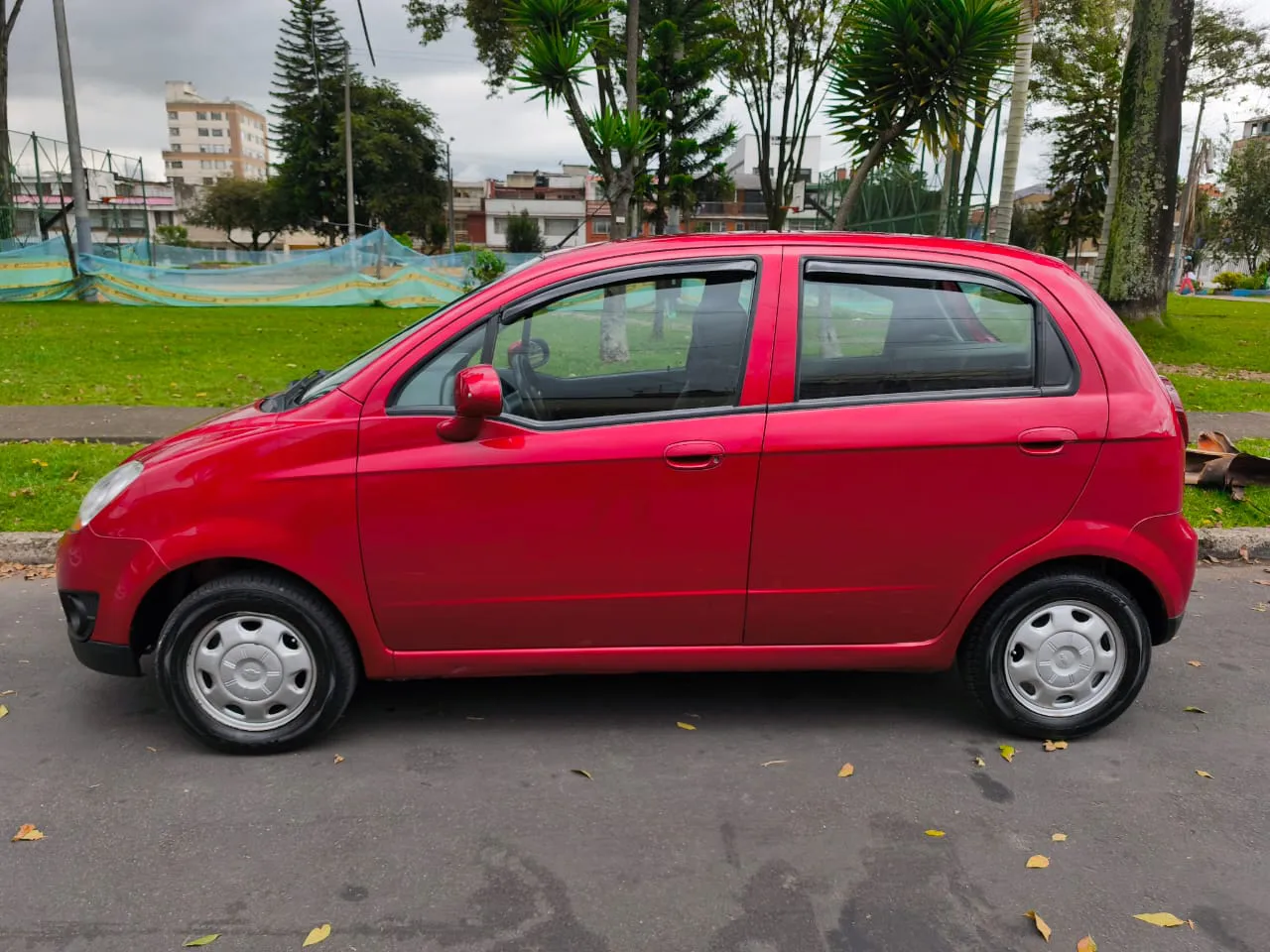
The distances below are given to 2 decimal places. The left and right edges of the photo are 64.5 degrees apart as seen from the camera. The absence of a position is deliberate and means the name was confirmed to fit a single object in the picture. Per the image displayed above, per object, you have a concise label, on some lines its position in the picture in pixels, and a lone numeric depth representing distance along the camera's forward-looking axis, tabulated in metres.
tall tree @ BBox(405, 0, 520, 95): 18.11
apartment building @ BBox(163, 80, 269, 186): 134.88
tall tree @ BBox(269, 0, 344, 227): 59.28
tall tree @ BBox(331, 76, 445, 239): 58.81
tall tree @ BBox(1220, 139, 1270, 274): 59.44
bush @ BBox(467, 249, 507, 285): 23.30
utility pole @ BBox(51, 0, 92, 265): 22.11
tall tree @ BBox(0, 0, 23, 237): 26.64
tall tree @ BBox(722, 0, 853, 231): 22.88
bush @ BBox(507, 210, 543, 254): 71.91
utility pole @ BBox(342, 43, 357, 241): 39.28
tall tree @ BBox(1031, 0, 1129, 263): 28.85
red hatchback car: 3.30
